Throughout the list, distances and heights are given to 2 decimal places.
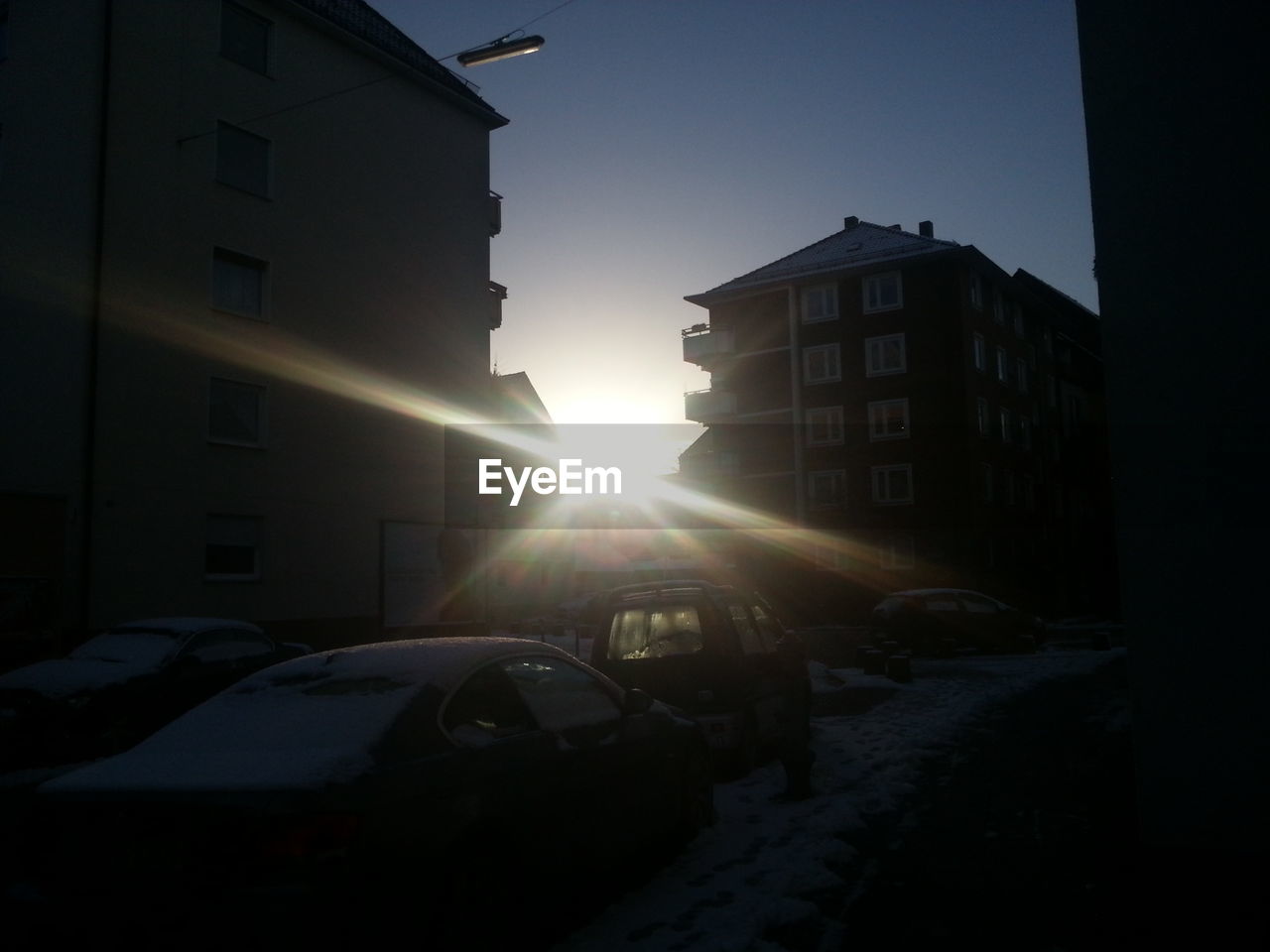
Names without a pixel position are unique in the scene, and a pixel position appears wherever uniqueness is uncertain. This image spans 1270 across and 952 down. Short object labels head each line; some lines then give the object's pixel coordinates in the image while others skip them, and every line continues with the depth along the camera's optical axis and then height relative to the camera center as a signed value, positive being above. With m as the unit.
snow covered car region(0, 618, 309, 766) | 10.77 -1.37
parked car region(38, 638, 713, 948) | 3.55 -0.90
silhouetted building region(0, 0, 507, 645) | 20.09 +5.48
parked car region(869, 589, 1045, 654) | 24.12 -1.76
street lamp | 16.06 +8.05
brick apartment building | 40.25 +5.52
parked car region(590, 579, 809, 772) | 8.76 -0.93
